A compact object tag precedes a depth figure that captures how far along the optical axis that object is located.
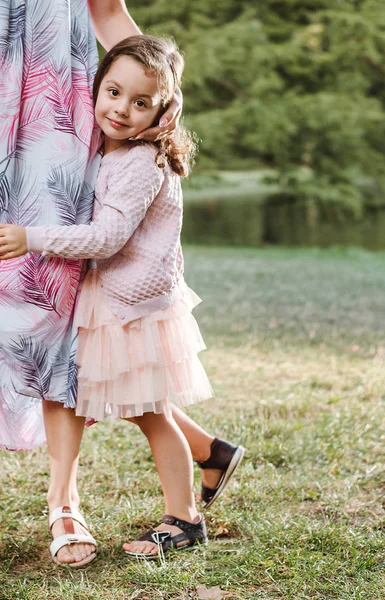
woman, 2.01
